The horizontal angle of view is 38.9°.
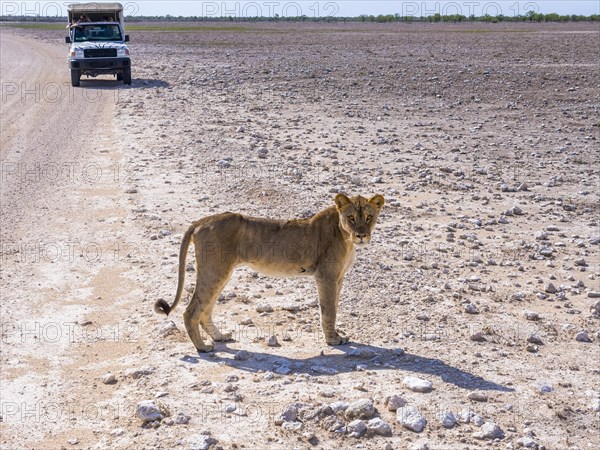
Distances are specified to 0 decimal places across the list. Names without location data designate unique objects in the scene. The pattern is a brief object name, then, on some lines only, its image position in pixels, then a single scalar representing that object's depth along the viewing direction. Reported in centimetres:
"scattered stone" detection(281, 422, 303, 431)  650
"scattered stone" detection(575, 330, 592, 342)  854
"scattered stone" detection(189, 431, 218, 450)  626
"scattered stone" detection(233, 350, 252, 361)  795
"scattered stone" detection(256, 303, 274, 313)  924
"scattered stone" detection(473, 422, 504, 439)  641
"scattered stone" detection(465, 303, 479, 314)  917
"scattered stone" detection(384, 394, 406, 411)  676
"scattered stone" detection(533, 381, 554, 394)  731
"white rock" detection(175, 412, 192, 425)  666
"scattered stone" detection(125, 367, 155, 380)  769
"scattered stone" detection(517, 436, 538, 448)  633
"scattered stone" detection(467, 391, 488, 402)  703
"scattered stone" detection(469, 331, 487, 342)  841
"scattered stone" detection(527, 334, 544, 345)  844
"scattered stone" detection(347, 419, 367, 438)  643
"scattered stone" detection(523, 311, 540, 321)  904
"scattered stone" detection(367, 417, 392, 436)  645
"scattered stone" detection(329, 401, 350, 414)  671
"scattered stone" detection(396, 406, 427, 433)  650
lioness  802
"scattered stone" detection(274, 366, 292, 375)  755
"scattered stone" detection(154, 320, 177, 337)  870
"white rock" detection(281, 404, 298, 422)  663
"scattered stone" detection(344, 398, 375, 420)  664
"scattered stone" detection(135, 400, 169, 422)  673
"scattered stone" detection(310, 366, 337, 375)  757
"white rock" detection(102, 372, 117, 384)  771
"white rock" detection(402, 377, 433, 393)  709
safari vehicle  3203
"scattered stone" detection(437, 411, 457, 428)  658
